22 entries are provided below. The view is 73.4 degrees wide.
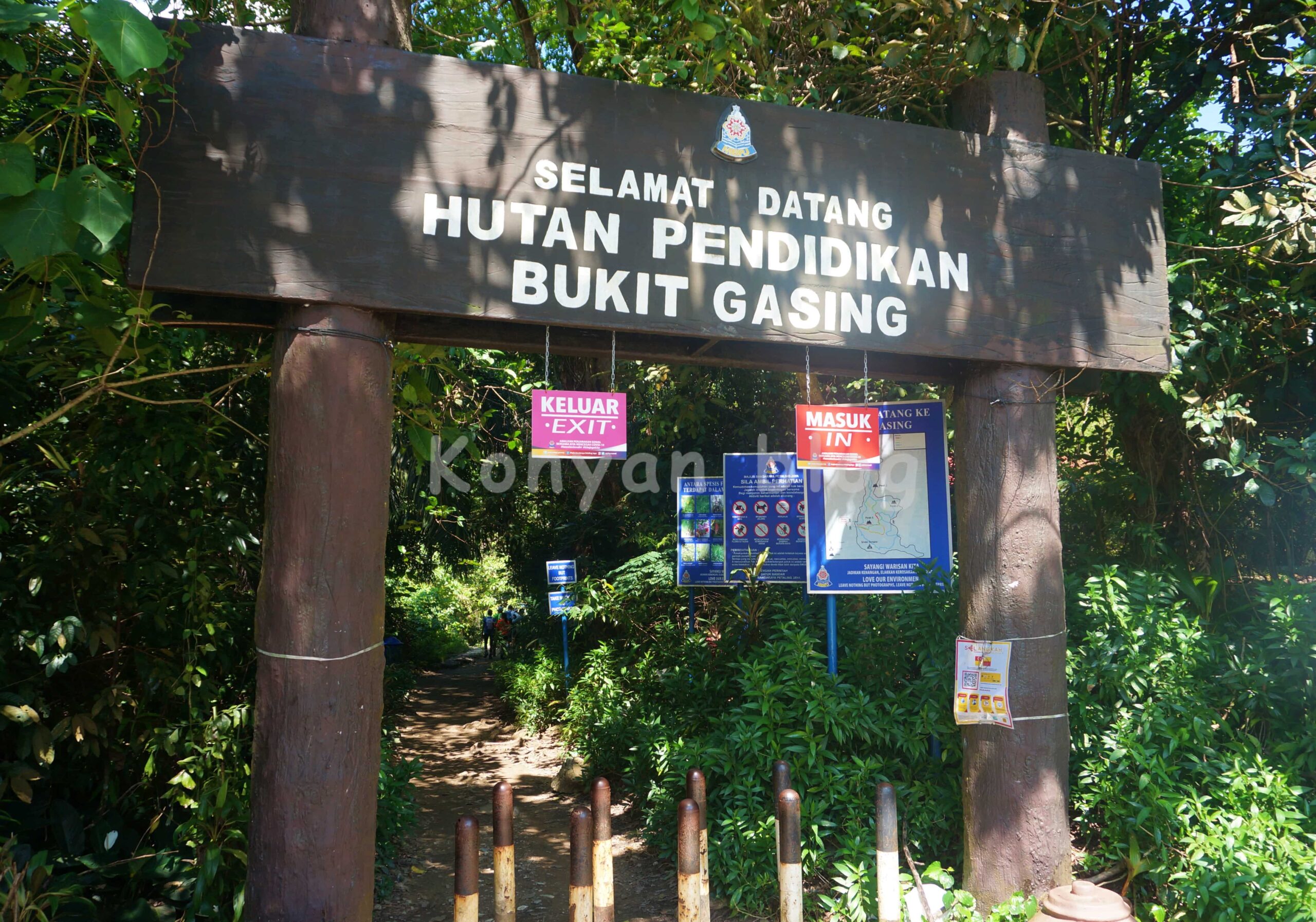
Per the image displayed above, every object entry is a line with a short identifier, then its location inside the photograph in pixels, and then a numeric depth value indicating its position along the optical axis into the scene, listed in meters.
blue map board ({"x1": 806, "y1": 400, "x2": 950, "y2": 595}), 5.41
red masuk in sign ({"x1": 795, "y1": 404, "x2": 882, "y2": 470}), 4.37
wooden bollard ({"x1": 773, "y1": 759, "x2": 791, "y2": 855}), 3.80
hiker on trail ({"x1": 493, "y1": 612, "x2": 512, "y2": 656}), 17.89
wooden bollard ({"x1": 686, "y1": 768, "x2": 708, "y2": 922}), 3.77
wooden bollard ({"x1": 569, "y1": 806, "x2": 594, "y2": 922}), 3.35
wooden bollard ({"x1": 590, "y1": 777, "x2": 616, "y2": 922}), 3.46
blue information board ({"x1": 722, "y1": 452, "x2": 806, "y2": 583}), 6.82
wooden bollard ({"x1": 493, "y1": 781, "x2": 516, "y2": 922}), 3.38
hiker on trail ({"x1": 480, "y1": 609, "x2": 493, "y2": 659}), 20.77
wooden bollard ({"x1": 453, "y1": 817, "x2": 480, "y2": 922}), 3.23
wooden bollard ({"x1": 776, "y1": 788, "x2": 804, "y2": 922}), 3.46
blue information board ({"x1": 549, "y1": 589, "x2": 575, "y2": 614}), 10.14
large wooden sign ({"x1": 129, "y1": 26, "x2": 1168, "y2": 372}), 3.49
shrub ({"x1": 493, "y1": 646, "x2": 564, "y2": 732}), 10.86
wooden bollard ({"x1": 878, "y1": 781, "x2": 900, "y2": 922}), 3.38
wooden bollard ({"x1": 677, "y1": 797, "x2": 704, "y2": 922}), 3.38
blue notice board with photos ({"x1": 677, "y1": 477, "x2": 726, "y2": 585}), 7.48
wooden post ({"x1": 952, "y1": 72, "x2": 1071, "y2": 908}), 4.15
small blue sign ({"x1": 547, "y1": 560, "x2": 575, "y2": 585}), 10.32
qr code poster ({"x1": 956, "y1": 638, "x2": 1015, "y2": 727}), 4.23
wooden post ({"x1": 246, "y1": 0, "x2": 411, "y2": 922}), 3.34
